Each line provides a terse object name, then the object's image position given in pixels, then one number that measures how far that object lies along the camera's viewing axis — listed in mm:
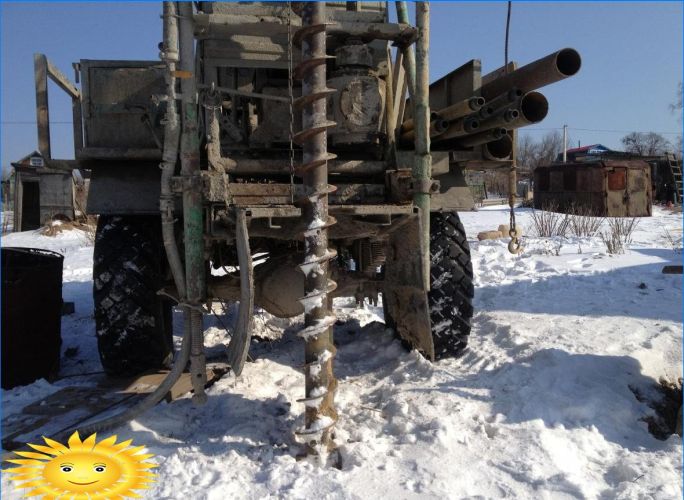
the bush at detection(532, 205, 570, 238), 10891
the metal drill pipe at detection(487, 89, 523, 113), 2816
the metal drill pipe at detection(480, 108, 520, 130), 2814
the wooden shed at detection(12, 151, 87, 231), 17734
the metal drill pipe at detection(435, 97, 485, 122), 3004
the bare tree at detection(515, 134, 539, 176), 50662
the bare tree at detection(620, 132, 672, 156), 46956
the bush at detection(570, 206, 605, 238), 10893
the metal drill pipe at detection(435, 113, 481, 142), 3105
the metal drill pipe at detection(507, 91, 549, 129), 2848
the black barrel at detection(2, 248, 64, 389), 3990
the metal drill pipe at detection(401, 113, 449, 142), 3367
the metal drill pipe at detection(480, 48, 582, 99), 2666
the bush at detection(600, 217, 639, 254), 8445
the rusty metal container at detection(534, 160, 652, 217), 16109
